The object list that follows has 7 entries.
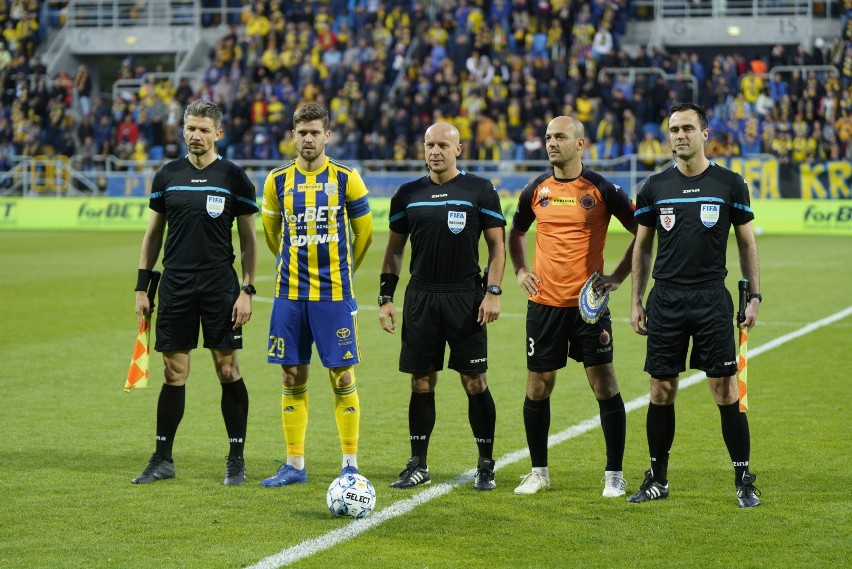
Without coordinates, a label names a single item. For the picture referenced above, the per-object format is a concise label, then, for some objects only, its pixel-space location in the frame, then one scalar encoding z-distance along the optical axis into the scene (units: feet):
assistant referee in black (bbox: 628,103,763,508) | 43.09
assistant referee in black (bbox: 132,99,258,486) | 47.96
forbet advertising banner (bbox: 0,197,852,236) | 183.77
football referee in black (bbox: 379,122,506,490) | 46.85
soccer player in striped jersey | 46.03
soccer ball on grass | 41.63
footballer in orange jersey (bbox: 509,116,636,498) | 45.85
